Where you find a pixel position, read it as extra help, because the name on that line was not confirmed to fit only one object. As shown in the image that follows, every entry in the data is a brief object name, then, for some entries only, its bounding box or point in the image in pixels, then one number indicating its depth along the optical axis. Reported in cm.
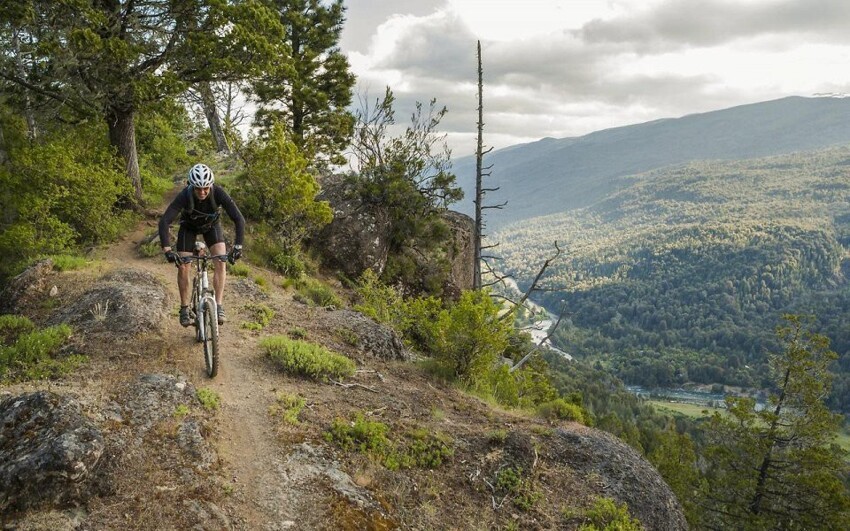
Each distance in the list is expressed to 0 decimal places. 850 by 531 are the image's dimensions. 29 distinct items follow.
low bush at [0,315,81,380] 726
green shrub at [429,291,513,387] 1098
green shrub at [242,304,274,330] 1077
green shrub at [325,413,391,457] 675
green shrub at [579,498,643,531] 636
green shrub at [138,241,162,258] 1460
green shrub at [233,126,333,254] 1669
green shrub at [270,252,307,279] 1706
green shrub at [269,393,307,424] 708
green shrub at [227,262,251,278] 1450
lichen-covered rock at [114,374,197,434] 617
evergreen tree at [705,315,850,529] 2372
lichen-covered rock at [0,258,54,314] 1087
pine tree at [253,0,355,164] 2559
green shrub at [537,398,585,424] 1109
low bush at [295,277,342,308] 1493
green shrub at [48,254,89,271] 1216
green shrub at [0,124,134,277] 1350
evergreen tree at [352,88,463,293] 2206
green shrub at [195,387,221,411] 690
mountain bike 759
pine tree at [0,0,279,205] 1321
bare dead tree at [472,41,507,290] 2192
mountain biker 750
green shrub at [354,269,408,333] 1480
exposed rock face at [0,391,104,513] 457
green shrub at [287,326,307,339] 1081
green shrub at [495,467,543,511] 656
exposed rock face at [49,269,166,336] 918
